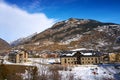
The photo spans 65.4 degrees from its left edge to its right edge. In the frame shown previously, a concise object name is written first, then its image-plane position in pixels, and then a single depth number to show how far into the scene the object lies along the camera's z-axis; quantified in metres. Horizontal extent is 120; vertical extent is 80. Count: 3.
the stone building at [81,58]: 53.59
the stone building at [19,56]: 54.14
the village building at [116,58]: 61.85
